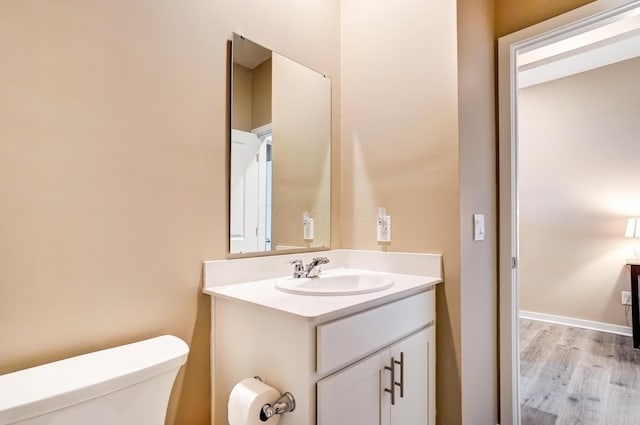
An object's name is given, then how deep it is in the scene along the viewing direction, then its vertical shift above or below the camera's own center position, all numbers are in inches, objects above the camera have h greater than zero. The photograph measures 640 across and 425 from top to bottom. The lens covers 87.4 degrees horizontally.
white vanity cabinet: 36.6 -17.5
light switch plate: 60.4 -1.7
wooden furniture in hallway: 111.6 -29.1
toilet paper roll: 36.2 -20.2
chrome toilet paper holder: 36.1 -20.7
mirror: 54.6 +11.8
